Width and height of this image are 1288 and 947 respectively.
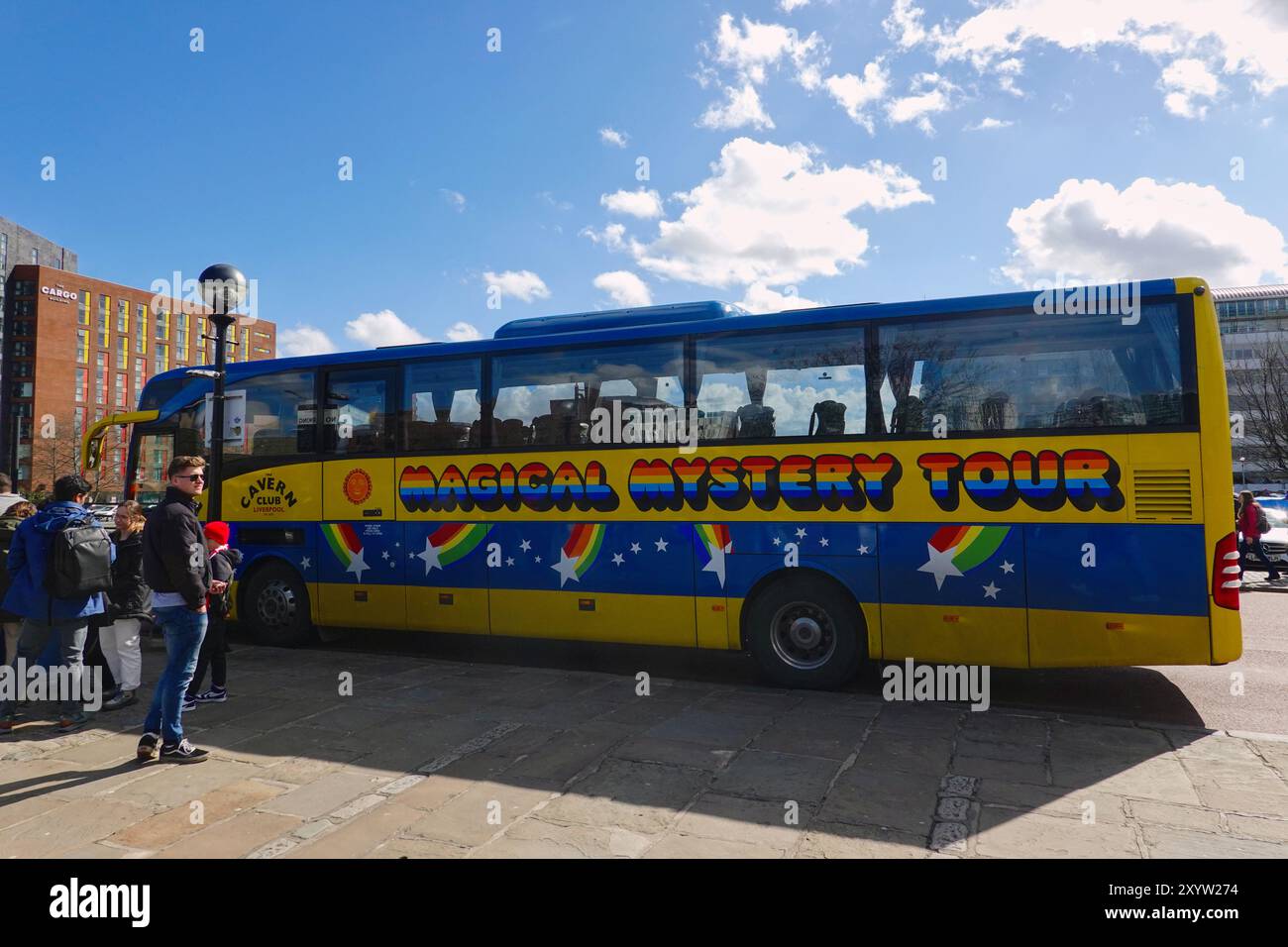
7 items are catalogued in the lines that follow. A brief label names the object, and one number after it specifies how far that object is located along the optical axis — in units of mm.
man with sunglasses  5469
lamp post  9234
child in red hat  6609
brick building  86812
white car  18047
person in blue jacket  6195
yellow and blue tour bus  6523
